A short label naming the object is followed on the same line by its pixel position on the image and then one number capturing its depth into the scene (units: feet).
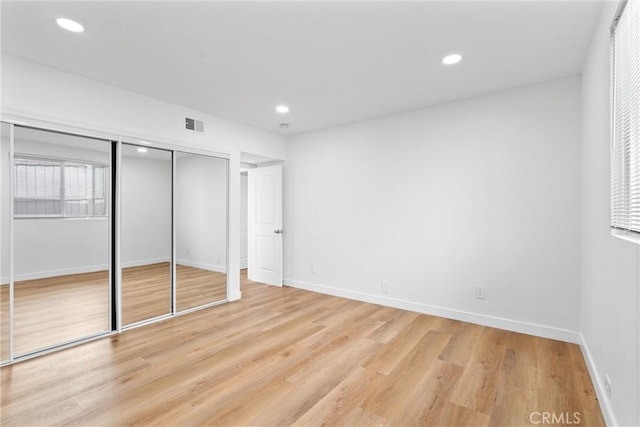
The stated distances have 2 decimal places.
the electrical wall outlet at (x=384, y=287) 13.74
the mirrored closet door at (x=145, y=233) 11.02
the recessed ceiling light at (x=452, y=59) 8.50
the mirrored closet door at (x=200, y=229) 12.66
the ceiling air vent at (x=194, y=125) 12.69
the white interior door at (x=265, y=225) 17.44
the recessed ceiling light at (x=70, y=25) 6.98
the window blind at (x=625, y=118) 4.76
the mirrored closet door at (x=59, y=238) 8.78
